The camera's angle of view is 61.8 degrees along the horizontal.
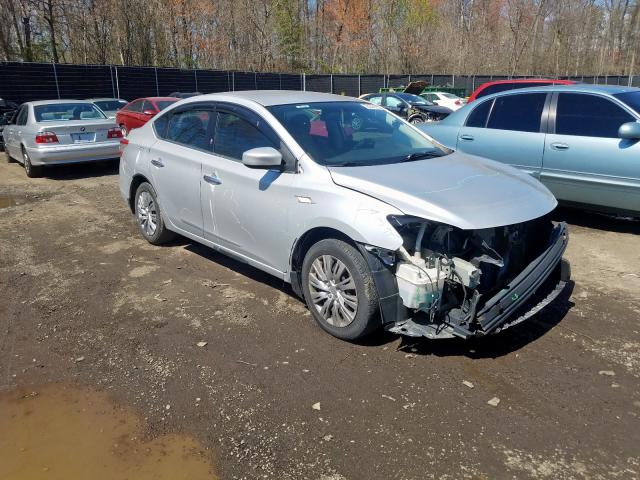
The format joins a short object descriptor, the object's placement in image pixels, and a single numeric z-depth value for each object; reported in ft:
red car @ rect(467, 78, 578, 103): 36.14
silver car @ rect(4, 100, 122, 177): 34.19
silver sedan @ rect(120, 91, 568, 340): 11.24
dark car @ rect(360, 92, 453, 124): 69.15
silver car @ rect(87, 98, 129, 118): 58.59
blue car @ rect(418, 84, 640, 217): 19.29
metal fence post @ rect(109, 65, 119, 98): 80.43
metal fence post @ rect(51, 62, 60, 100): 73.20
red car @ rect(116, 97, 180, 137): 50.03
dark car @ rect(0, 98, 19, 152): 49.58
